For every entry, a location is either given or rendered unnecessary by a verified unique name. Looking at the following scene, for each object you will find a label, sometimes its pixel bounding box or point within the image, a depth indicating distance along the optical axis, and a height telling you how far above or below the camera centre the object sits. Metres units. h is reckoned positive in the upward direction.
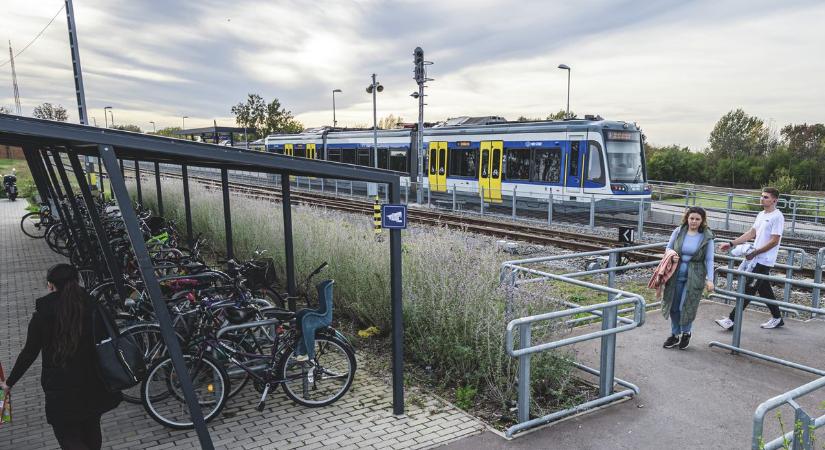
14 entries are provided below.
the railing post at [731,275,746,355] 5.95 -1.89
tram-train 17.28 -0.53
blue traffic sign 4.81 -0.62
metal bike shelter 3.59 -0.23
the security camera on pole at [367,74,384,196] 28.27 +2.84
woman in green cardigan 5.90 -1.36
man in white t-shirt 6.53 -1.15
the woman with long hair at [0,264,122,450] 3.33 -1.24
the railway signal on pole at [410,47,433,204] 21.53 +2.61
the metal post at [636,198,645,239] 14.78 -2.17
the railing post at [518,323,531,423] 4.37 -1.86
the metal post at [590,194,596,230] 16.12 -1.81
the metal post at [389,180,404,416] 4.88 -1.56
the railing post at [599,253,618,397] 4.95 -1.89
